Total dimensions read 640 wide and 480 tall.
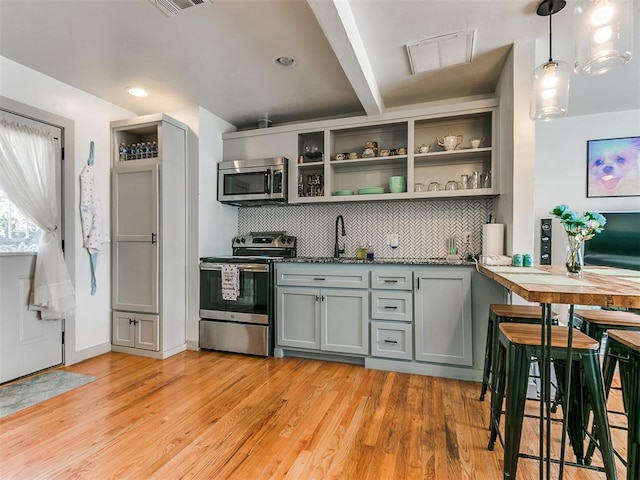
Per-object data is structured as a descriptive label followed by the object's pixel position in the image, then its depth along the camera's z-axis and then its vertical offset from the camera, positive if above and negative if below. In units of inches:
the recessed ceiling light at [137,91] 117.9 +51.6
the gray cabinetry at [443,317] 101.2 -25.5
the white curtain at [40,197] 99.4 +11.7
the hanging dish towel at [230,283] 124.3 -18.2
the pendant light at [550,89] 68.7 +30.9
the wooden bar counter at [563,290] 41.1 -7.5
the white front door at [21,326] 98.7 -29.2
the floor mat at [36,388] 85.4 -44.2
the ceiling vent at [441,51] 87.7 +51.8
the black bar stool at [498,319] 74.2 -19.1
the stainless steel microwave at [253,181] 132.2 +22.1
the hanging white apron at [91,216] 118.6 +6.5
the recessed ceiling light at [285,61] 97.7 +52.0
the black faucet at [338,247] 136.7 -5.0
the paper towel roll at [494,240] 98.0 -1.3
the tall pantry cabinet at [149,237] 121.4 -1.1
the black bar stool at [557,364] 49.8 -23.5
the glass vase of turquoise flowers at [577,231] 66.6 +1.0
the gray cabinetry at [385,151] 114.7 +32.6
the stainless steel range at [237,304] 122.0 -26.5
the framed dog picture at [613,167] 136.7 +28.9
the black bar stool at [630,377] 46.4 -21.9
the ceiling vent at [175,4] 74.0 +52.0
